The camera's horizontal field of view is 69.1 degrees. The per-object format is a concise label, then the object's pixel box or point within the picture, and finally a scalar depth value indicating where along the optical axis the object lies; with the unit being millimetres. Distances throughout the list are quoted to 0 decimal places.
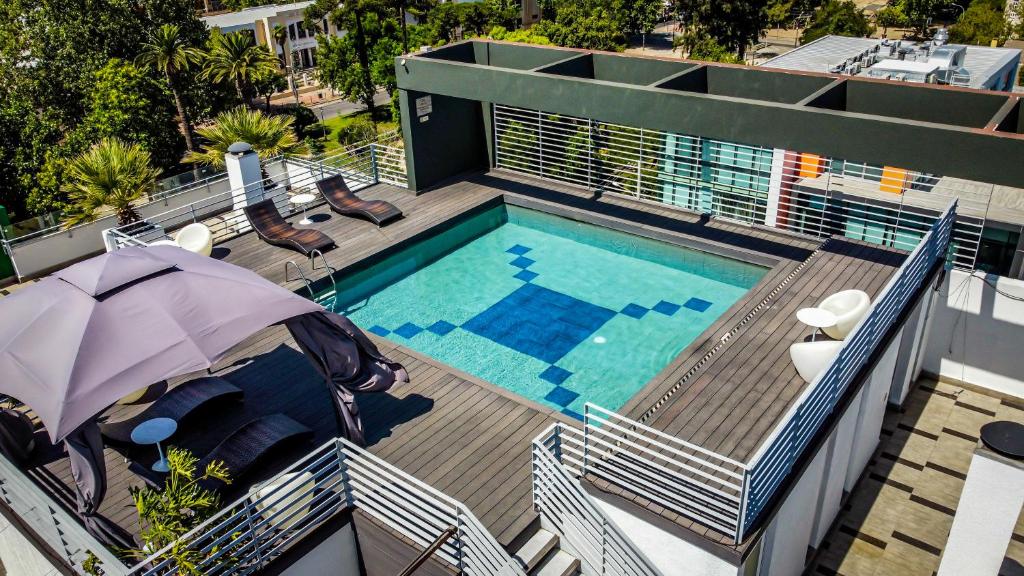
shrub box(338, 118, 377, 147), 44719
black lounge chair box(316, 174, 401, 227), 16094
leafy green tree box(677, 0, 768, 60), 54562
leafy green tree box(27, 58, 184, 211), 32625
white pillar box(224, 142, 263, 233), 17125
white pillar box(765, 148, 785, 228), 16016
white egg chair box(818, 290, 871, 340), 10328
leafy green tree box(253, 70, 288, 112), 41281
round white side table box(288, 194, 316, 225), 15742
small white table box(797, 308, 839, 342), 10188
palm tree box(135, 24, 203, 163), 35438
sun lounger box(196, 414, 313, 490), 8641
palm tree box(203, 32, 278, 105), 38875
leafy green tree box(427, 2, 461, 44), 61531
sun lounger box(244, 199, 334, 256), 15000
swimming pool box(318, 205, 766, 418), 12312
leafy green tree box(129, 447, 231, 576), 6996
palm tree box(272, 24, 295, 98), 67438
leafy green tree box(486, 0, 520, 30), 66062
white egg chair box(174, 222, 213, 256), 14047
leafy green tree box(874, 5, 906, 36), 68188
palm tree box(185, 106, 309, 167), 20422
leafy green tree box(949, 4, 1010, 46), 54750
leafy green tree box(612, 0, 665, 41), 73688
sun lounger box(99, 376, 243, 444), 9406
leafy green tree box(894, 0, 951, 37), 65500
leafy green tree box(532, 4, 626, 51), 55969
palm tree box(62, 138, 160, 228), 17000
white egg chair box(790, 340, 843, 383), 9648
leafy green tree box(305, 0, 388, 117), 50594
